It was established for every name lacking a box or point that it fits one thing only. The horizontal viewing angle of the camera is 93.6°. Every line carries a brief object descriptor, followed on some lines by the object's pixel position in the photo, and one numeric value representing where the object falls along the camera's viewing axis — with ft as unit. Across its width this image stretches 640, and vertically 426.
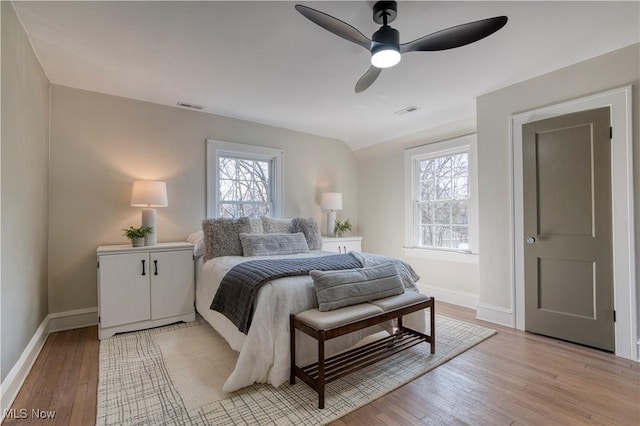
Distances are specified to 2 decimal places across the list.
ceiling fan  5.67
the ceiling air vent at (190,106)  11.92
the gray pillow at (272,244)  10.73
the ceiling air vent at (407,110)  12.23
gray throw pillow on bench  6.97
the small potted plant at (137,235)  10.09
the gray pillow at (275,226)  12.35
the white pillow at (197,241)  11.14
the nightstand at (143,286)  9.37
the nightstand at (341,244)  14.83
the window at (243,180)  13.13
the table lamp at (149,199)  10.57
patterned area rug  5.69
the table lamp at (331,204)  15.66
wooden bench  6.21
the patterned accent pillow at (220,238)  10.64
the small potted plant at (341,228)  16.38
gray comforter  7.01
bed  6.54
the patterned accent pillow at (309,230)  12.66
